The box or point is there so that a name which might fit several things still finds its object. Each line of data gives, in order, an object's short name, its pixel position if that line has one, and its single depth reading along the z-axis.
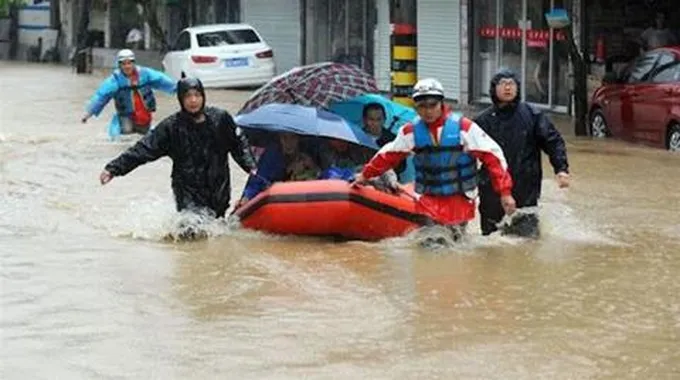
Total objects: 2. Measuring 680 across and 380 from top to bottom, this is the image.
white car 30.08
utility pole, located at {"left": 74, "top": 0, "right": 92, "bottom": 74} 37.66
